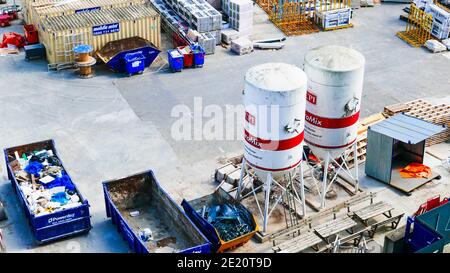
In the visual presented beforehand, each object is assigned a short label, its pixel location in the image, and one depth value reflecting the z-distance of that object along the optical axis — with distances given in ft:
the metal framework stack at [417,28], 131.85
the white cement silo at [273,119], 74.38
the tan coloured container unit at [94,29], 117.70
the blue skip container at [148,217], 79.66
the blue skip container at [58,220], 79.05
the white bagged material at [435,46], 128.06
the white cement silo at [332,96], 78.64
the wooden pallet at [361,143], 96.32
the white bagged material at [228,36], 129.49
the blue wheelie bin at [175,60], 118.83
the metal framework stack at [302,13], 136.67
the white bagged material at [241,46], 125.80
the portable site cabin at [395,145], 89.56
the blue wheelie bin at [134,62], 116.88
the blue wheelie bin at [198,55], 120.26
